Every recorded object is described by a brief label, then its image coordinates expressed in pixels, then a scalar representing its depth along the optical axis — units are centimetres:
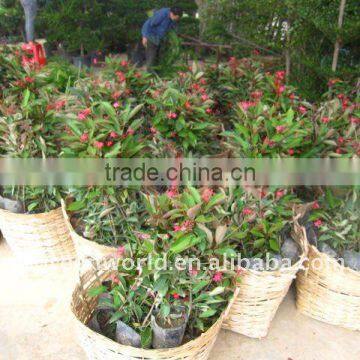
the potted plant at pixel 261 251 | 170
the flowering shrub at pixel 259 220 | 176
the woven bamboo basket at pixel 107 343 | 141
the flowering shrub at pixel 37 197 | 221
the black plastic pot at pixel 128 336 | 151
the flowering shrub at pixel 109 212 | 191
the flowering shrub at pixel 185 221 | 150
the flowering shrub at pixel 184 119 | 226
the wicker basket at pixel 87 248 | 189
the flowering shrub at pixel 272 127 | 194
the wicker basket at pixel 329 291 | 177
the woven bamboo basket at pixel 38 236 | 215
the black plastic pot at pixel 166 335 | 147
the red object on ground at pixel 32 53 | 331
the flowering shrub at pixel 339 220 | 186
